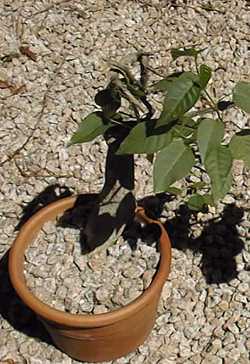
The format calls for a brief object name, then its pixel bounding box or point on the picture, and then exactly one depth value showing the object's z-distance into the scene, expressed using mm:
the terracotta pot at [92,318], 2029
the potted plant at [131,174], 1648
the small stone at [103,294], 2160
